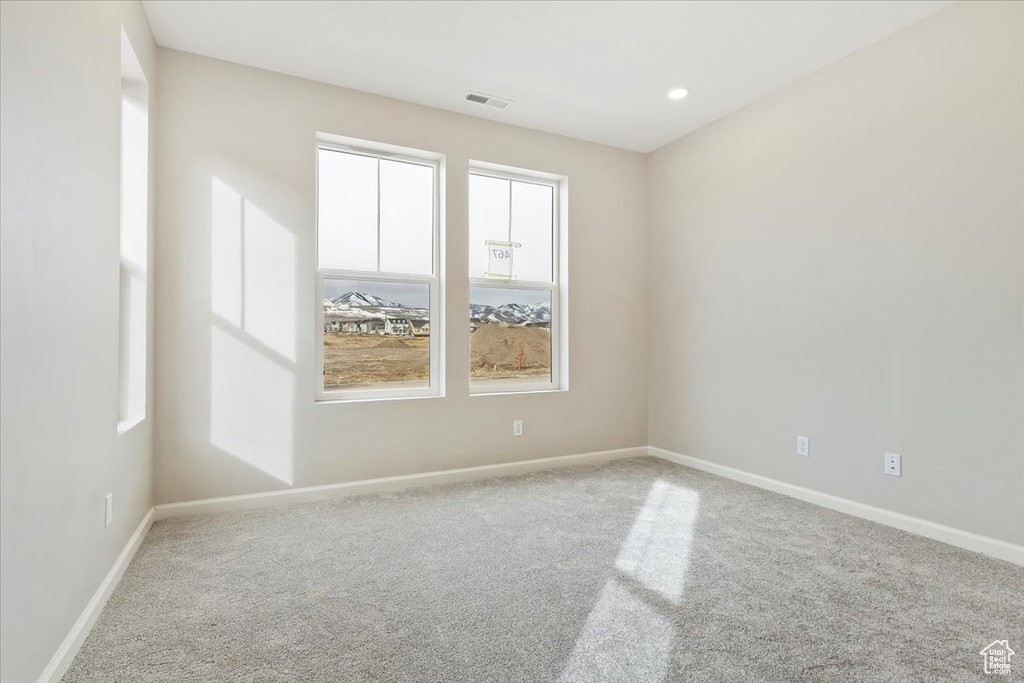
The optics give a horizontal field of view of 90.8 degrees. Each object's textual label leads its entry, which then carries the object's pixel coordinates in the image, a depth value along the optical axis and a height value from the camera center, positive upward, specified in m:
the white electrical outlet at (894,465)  2.74 -0.68
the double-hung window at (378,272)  3.39 +0.48
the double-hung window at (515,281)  3.91 +0.47
